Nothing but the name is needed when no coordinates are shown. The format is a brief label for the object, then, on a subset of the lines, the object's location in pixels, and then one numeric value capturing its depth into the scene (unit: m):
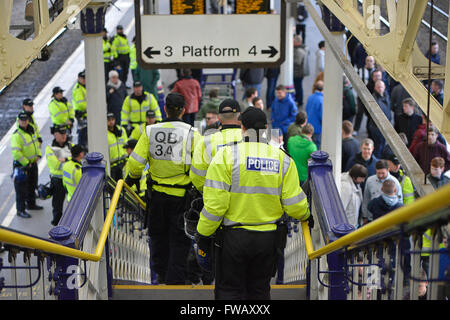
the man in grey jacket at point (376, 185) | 10.30
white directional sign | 8.21
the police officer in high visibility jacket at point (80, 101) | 15.97
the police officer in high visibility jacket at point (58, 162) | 12.21
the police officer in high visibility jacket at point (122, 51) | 19.84
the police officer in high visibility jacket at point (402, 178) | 10.59
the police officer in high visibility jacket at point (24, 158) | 12.96
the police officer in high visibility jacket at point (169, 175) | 7.19
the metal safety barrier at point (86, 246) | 4.27
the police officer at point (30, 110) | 13.51
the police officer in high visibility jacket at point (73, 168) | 10.97
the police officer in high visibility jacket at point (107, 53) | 19.53
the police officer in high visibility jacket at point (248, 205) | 5.50
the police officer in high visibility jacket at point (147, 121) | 13.29
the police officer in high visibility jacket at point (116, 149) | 12.28
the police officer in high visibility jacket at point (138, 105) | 14.41
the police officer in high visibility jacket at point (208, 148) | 6.51
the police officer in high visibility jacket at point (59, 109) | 15.24
